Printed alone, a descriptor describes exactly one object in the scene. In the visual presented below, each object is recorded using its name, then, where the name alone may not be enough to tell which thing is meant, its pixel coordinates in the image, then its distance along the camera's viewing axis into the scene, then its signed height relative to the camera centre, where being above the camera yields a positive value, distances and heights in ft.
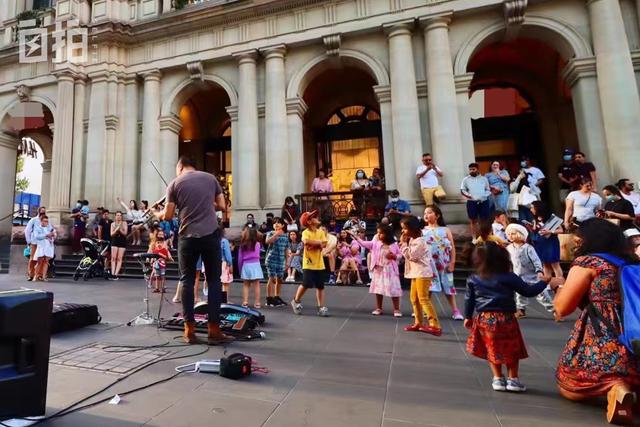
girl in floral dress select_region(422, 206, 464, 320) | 19.53 -0.28
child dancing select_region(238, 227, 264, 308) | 22.34 -0.32
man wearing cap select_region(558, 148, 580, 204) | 33.30 +6.69
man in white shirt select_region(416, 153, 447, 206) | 37.60 +7.12
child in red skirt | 9.86 -1.89
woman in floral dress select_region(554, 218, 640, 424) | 8.24 -1.84
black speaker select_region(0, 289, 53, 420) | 6.83 -1.71
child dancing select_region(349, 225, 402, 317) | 20.13 -0.95
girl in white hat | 19.24 -0.64
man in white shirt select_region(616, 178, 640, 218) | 27.89 +3.51
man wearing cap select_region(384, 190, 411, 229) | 33.04 +4.15
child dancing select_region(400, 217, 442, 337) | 16.51 -1.21
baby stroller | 37.27 -0.07
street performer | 14.30 +0.80
